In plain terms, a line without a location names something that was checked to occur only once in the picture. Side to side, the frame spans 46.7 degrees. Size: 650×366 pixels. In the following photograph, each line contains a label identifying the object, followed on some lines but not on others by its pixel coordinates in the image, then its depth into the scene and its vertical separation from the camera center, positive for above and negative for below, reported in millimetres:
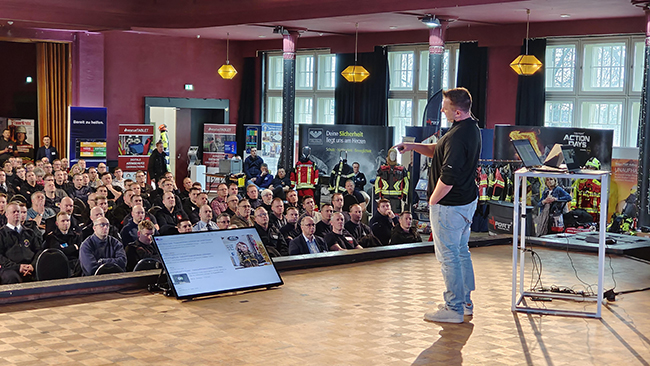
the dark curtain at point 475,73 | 14367 +1264
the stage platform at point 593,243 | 7156 -982
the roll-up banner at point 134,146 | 16562 -349
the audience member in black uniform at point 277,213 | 9289 -988
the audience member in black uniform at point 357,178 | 14398 -800
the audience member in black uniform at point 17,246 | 6355 -1121
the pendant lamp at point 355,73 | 14352 +1198
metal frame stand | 4617 -651
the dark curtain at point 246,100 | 19109 +849
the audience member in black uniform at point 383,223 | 9086 -1053
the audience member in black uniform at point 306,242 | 7105 -1037
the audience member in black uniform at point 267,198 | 10422 -889
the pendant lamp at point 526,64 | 11814 +1195
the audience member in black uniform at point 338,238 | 7759 -1073
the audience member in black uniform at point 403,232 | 8391 -1064
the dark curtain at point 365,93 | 16172 +938
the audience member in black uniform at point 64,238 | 7328 -1098
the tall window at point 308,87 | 17734 +1157
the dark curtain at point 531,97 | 13703 +795
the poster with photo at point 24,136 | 16953 -191
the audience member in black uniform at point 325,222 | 8398 -985
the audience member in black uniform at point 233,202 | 10005 -922
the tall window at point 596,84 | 12898 +1037
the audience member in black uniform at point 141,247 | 7074 -1115
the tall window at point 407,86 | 15750 +1098
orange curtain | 16672 +881
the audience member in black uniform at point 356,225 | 8844 -1063
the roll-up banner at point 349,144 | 14398 -161
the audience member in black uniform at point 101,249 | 6547 -1073
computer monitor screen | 5109 -918
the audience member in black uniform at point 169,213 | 9578 -1067
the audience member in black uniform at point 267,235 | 8086 -1102
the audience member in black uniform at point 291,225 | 8469 -1028
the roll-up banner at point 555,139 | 11398 +30
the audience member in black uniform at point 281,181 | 14176 -903
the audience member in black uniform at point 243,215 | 8938 -984
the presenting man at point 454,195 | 4387 -332
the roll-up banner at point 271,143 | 17578 -210
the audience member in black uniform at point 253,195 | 10797 -886
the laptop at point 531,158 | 4789 -114
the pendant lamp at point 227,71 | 16328 +1336
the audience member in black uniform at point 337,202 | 9695 -858
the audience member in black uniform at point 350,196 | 12070 -1001
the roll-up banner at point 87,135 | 15734 -115
